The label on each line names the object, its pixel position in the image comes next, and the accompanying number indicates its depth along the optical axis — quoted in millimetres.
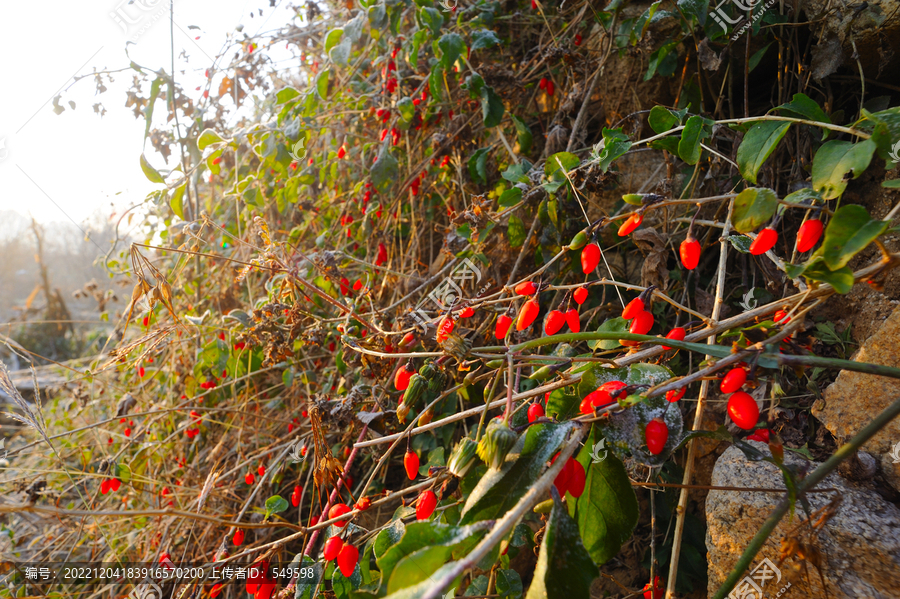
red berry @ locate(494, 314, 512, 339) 367
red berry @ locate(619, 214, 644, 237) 334
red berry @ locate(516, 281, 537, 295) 371
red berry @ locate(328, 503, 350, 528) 367
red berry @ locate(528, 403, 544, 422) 313
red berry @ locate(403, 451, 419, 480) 348
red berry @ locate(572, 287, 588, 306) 369
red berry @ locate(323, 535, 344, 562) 346
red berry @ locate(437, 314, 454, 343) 330
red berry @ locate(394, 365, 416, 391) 374
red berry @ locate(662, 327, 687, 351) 319
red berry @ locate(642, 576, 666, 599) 349
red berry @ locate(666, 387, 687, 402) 286
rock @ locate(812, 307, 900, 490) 331
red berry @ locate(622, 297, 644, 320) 329
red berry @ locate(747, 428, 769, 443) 367
